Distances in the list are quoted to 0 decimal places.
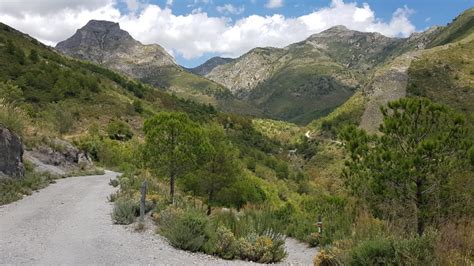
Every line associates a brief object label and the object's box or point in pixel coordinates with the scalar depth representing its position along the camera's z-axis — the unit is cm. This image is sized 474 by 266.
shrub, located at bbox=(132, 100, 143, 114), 6630
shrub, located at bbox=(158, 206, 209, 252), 1020
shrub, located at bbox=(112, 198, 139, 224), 1226
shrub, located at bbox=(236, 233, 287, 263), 1027
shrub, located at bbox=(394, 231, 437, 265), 694
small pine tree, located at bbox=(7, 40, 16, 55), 6712
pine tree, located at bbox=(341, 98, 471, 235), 1089
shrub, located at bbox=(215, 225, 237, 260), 1015
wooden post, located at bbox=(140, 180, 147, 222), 1202
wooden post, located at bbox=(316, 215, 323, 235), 1455
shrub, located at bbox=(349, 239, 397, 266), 749
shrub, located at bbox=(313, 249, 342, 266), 923
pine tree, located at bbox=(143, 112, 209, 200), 1844
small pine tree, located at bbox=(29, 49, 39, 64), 6962
